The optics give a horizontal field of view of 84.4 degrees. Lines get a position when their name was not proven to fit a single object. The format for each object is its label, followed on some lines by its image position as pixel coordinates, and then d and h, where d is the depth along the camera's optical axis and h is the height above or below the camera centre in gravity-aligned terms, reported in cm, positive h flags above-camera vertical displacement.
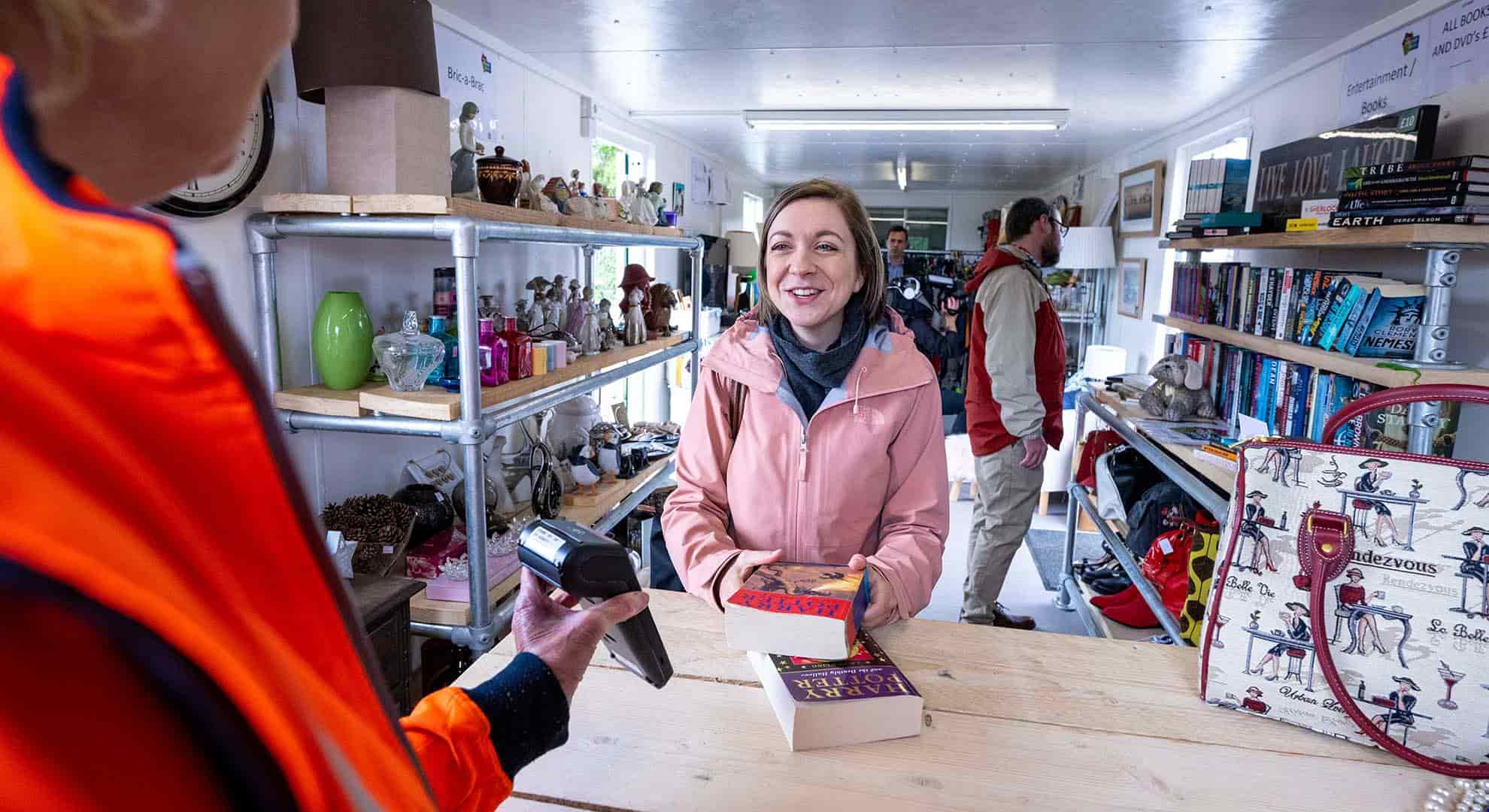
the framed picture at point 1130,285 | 573 +2
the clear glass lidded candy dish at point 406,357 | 229 -25
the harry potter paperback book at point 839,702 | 96 -49
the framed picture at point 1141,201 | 552 +62
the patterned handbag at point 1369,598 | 99 -37
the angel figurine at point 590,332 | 341 -25
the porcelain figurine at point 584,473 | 347 -84
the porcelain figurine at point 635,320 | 380 -21
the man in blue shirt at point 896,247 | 648 +27
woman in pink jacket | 154 -29
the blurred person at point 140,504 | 20 -7
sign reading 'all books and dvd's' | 250 +78
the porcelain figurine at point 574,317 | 339 -18
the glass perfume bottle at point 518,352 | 265 -26
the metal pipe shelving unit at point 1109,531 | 241 -100
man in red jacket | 303 -39
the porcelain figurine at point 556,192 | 299 +29
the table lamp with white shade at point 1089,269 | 636 +15
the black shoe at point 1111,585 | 369 -133
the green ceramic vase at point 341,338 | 232 -21
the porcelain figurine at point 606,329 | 361 -24
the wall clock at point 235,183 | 197 +20
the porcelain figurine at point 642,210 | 383 +30
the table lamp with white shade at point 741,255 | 789 +21
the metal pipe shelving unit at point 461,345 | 214 -22
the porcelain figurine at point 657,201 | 407 +36
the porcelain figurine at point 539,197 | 277 +25
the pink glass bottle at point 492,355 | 248 -26
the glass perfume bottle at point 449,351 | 249 -25
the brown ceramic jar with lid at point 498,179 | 252 +28
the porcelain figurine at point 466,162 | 257 +33
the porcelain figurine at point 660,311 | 423 -18
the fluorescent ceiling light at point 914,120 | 493 +99
